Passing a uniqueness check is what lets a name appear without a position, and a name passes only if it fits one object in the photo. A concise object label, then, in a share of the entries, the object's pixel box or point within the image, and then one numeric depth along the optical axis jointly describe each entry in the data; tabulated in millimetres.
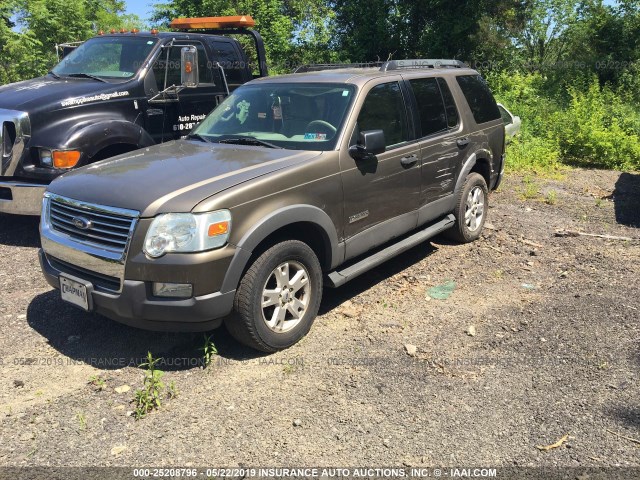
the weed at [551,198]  8358
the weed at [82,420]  3293
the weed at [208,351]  3956
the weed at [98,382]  3705
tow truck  5883
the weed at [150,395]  3434
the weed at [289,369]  3893
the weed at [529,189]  8711
